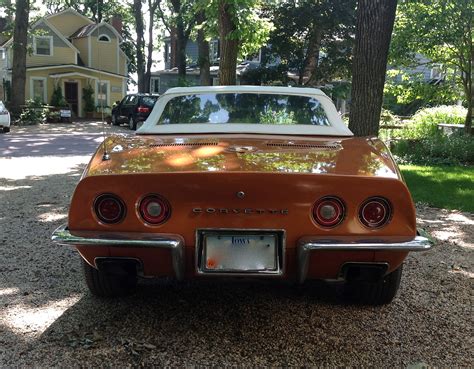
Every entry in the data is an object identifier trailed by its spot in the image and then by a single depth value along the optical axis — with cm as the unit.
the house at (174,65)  3322
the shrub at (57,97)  3344
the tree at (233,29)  1116
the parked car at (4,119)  2025
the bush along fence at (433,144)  1203
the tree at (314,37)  1938
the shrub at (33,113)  2652
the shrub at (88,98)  3550
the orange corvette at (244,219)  294
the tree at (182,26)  3070
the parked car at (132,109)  2393
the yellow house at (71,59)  3462
